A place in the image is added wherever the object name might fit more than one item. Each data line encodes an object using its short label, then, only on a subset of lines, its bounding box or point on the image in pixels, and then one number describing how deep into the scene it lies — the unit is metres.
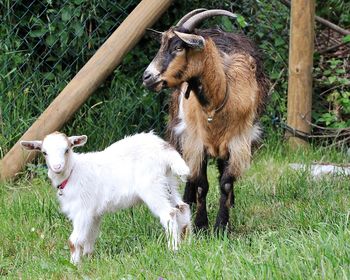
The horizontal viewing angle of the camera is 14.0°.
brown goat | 9.06
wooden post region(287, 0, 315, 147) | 12.28
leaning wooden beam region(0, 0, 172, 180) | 11.31
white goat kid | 8.74
